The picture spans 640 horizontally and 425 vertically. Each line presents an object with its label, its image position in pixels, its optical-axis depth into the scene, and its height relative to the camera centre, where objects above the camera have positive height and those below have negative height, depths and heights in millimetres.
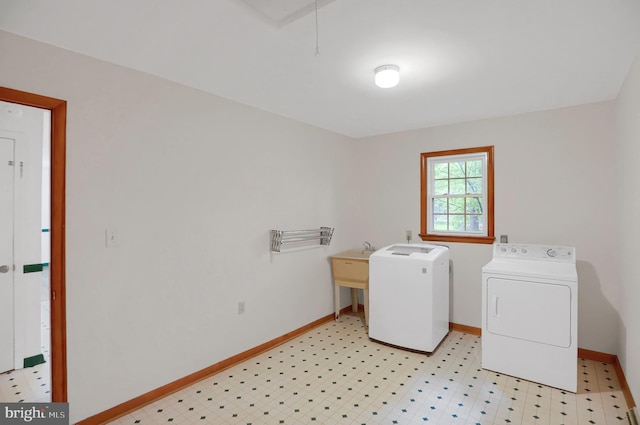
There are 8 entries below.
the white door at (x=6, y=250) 2842 -323
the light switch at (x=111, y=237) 2252 -167
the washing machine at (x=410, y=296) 3230 -841
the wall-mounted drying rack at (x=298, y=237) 3422 -267
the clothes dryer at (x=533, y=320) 2578 -866
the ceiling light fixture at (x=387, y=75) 2342 +975
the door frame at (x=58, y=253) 2031 -251
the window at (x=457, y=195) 3701 +207
